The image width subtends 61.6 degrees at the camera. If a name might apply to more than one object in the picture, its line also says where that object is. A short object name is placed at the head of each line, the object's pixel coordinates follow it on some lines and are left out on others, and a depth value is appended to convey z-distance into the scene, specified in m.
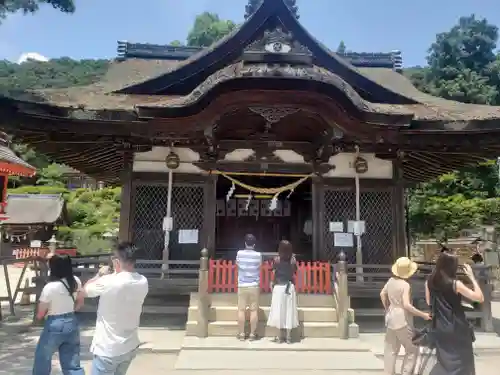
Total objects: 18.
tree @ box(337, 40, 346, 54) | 51.72
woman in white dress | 6.57
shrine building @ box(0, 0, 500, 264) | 7.80
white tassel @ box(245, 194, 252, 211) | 12.47
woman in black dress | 3.53
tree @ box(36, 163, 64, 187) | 45.72
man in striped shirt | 6.73
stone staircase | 6.98
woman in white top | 3.92
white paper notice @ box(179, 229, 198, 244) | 9.17
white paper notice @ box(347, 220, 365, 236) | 9.14
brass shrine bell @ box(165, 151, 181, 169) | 9.17
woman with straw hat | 4.65
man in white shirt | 3.22
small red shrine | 10.80
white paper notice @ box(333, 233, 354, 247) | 9.30
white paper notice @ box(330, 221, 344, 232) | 9.38
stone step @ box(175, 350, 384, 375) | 5.59
